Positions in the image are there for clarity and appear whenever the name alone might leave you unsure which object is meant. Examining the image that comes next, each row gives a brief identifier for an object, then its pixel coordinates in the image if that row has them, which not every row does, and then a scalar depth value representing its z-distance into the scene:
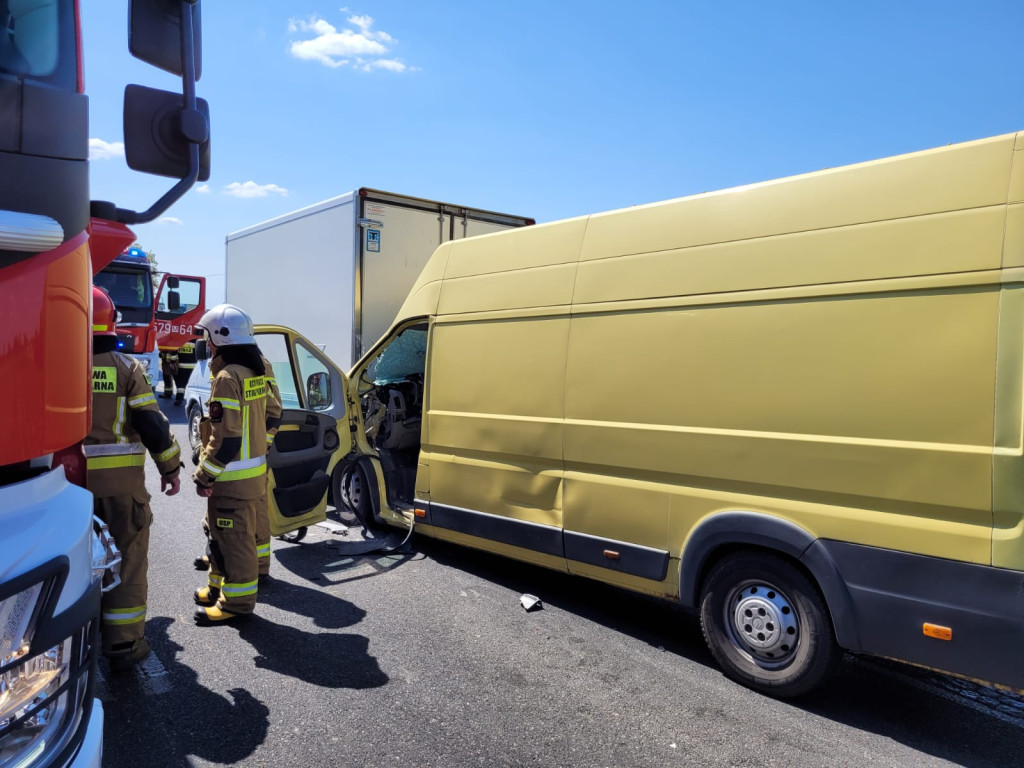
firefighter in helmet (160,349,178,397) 17.81
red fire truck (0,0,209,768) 1.46
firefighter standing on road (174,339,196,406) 17.91
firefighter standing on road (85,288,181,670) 3.56
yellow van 2.87
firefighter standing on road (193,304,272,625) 4.18
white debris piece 4.61
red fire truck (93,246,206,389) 14.37
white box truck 7.06
